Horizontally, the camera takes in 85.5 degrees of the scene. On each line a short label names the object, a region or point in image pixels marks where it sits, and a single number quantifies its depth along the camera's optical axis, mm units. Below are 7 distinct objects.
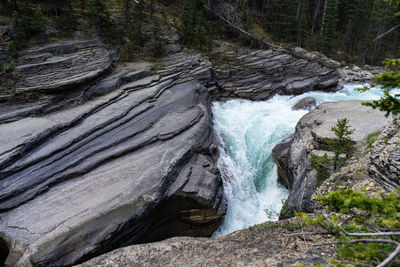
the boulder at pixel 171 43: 26995
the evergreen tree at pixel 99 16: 21844
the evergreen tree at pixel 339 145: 9422
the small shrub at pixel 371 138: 10230
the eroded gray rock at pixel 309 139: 10343
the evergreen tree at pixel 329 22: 43188
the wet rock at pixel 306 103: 21602
